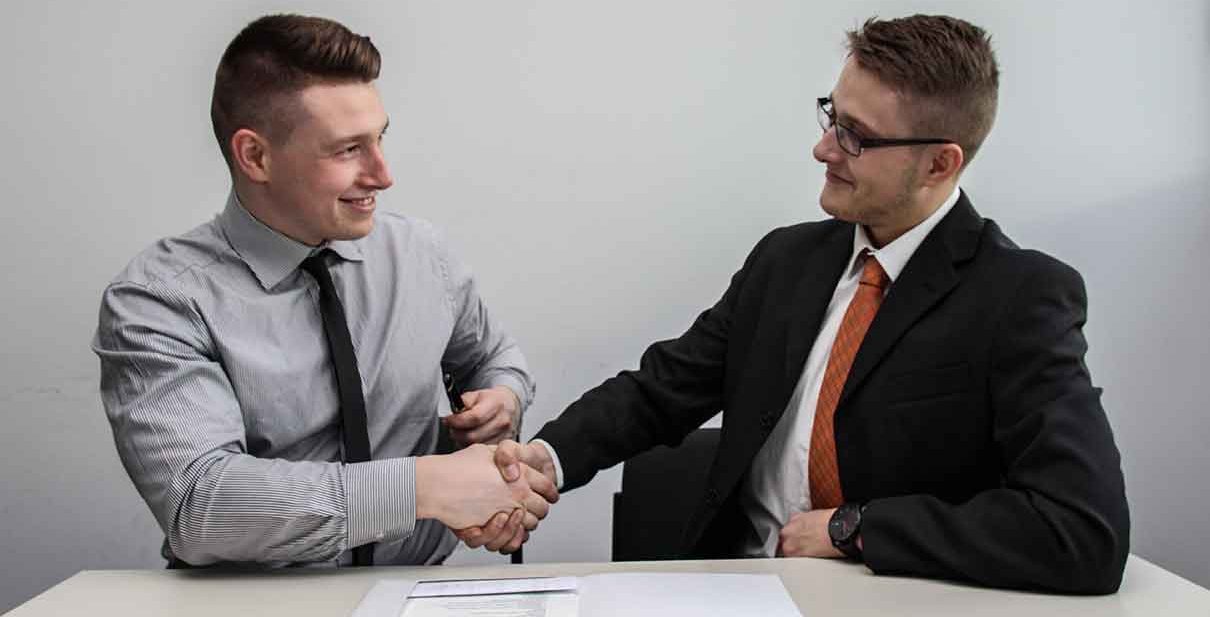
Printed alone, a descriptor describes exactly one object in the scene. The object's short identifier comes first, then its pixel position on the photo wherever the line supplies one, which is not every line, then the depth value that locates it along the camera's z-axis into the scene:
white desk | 1.47
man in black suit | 1.57
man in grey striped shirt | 1.62
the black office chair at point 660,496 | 2.31
